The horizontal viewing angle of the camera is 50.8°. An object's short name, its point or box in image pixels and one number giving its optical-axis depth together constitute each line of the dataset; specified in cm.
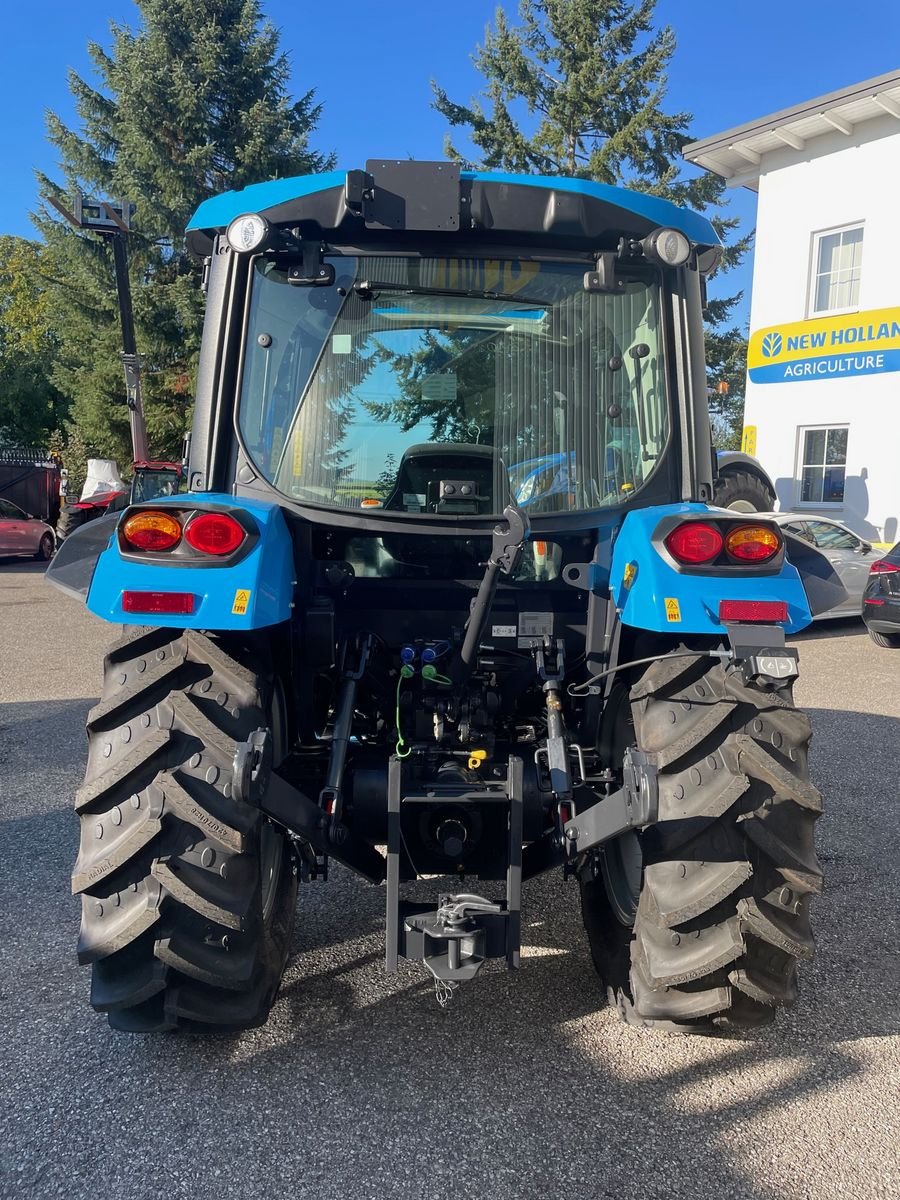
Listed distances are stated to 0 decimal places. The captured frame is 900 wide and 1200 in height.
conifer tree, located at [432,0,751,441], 2530
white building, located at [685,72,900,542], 1527
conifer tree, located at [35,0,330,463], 2342
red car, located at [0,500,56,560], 1916
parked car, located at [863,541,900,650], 1064
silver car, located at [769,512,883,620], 1233
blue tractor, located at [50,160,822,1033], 249
